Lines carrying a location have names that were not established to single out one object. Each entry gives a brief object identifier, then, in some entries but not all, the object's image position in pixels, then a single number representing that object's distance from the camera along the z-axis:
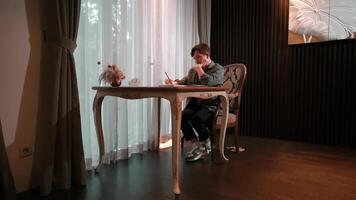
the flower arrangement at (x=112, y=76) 2.25
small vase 2.27
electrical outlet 1.96
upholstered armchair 3.01
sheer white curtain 2.45
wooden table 1.91
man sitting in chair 2.69
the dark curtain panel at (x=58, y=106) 1.96
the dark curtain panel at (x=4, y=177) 1.66
